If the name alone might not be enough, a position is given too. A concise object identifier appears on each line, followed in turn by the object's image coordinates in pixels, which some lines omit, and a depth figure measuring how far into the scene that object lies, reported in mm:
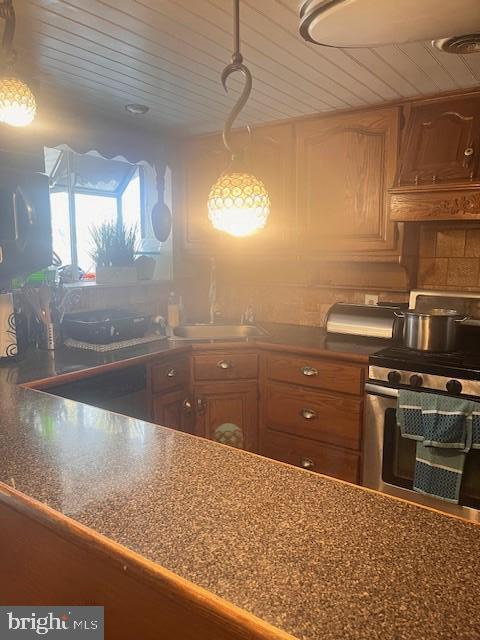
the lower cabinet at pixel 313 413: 2420
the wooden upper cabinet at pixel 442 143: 2281
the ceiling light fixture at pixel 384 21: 1015
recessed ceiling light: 2512
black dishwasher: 2047
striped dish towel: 2000
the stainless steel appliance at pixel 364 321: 2588
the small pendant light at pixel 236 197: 1265
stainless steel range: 2053
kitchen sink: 3158
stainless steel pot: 2268
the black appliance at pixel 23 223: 2117
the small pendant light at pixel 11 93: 1293
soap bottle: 3162
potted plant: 2947
